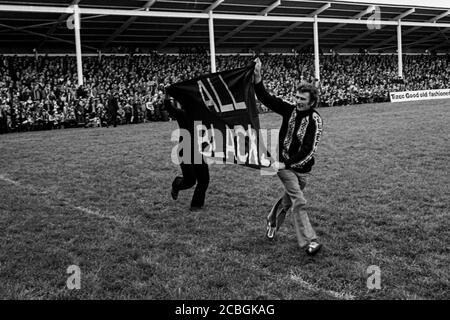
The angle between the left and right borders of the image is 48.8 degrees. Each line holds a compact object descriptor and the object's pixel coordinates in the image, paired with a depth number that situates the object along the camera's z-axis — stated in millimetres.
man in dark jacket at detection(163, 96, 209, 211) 7074
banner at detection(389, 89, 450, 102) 34594
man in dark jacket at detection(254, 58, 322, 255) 5121
